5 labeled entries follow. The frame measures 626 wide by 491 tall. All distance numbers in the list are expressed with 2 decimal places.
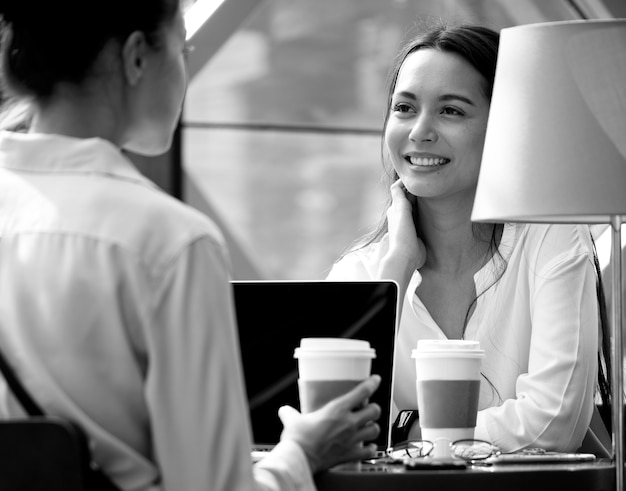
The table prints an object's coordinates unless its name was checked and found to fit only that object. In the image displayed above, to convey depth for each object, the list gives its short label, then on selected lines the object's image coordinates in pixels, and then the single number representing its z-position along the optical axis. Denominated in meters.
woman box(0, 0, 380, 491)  2.02
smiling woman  2.83
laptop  2.60
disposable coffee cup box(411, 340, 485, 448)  2.49
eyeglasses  2.45
